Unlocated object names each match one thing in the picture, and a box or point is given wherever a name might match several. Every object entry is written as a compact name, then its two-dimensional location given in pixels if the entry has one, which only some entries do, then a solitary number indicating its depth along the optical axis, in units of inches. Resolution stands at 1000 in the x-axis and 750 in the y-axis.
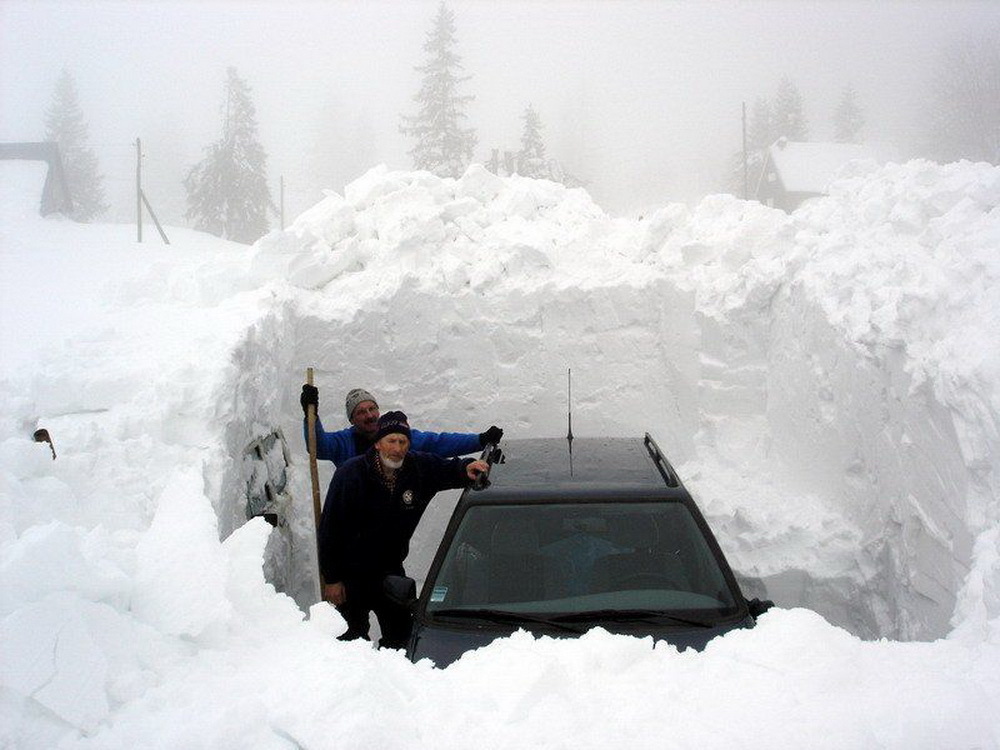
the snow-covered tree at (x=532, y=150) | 1225.8
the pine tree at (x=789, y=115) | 1838.1
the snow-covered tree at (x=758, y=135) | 1705.2
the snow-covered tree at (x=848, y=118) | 2016.5
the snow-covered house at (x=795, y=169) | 1497.3
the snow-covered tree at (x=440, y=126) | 1230.3
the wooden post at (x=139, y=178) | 855.1
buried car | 121.3
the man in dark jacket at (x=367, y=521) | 176.2
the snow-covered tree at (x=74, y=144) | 1590.8
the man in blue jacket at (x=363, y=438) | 217.8
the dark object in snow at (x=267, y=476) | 215.3
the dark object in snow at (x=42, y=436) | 143.3
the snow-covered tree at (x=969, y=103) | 1389.0
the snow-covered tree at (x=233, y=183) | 1283.2
